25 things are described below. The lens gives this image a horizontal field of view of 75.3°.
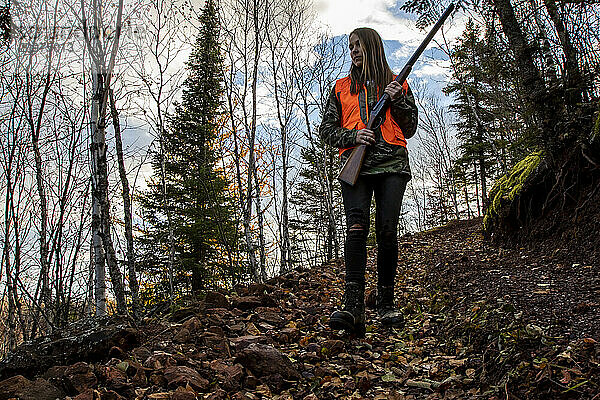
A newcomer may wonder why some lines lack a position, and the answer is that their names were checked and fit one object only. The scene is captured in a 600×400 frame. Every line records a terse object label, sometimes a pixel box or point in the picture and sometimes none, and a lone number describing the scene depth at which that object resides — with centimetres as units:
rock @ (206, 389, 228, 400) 200
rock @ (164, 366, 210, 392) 213
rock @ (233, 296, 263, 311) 381
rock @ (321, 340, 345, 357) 269
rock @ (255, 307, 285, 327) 345
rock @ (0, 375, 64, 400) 201
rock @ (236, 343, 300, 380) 235
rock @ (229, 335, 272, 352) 273
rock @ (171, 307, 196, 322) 363
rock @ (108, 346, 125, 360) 268
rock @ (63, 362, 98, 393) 213
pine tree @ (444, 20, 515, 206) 1165
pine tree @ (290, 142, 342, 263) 1231
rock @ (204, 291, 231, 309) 379
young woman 312
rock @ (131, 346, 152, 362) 258
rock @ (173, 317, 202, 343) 287
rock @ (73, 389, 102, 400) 195
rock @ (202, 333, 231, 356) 269
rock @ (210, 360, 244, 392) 220
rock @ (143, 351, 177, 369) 239
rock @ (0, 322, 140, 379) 268
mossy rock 552
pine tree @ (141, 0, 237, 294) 1163
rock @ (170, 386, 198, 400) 197
